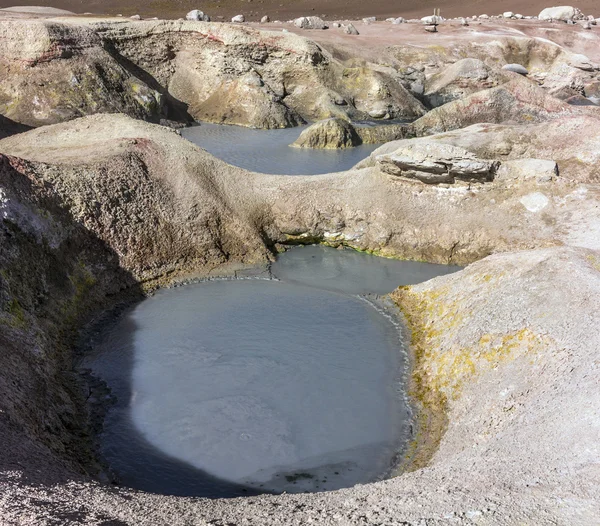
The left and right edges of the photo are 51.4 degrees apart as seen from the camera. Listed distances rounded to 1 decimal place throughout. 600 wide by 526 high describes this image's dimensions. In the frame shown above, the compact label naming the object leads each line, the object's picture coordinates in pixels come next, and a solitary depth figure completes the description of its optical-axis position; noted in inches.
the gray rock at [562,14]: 3053.6
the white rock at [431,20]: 2594.0
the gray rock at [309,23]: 2298.4
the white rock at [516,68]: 2072.8
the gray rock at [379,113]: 1695.4
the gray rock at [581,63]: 2201.0
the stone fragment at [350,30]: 2286.0
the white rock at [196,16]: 2231.8
